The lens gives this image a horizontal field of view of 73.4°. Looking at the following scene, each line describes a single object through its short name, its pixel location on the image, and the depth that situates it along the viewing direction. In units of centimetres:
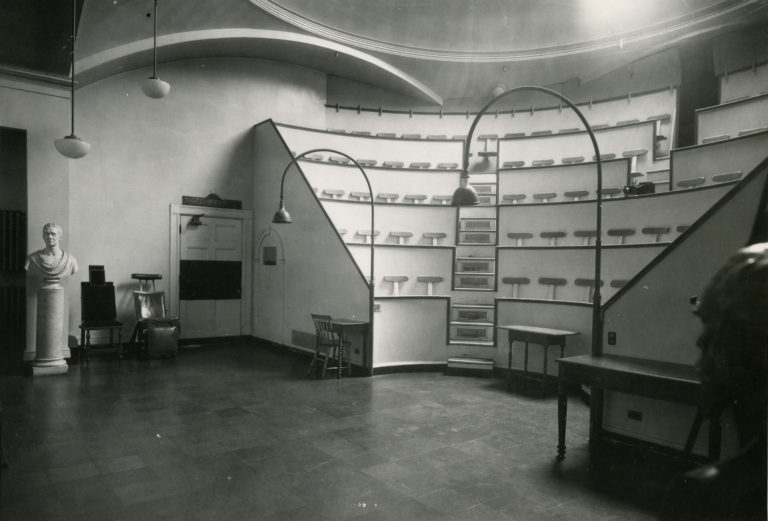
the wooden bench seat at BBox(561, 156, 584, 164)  1095
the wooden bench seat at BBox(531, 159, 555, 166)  1116
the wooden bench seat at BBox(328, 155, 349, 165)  1160
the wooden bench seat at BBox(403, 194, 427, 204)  1110
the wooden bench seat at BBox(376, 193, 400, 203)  1098
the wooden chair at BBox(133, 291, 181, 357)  898
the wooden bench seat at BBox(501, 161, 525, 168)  1127
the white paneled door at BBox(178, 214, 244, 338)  1080
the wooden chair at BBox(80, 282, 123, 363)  891
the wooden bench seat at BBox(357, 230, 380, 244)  1009
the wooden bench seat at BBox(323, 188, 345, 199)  1071
